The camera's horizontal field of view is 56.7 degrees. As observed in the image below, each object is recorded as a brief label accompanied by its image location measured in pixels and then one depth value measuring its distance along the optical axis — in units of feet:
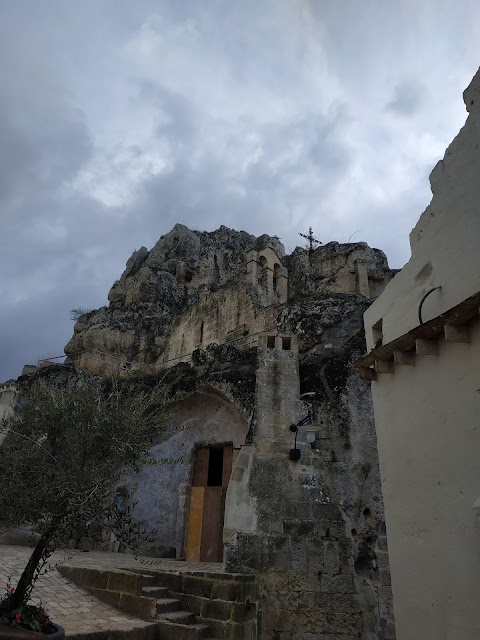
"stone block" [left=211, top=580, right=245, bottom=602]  23.58
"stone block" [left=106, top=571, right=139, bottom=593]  23.95
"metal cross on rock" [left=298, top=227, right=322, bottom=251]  106.52
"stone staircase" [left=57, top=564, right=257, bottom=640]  22.02
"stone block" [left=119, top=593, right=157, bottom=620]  22.31
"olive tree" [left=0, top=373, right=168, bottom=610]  17.83
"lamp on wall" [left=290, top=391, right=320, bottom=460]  30.83
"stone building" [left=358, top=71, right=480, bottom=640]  14.62
